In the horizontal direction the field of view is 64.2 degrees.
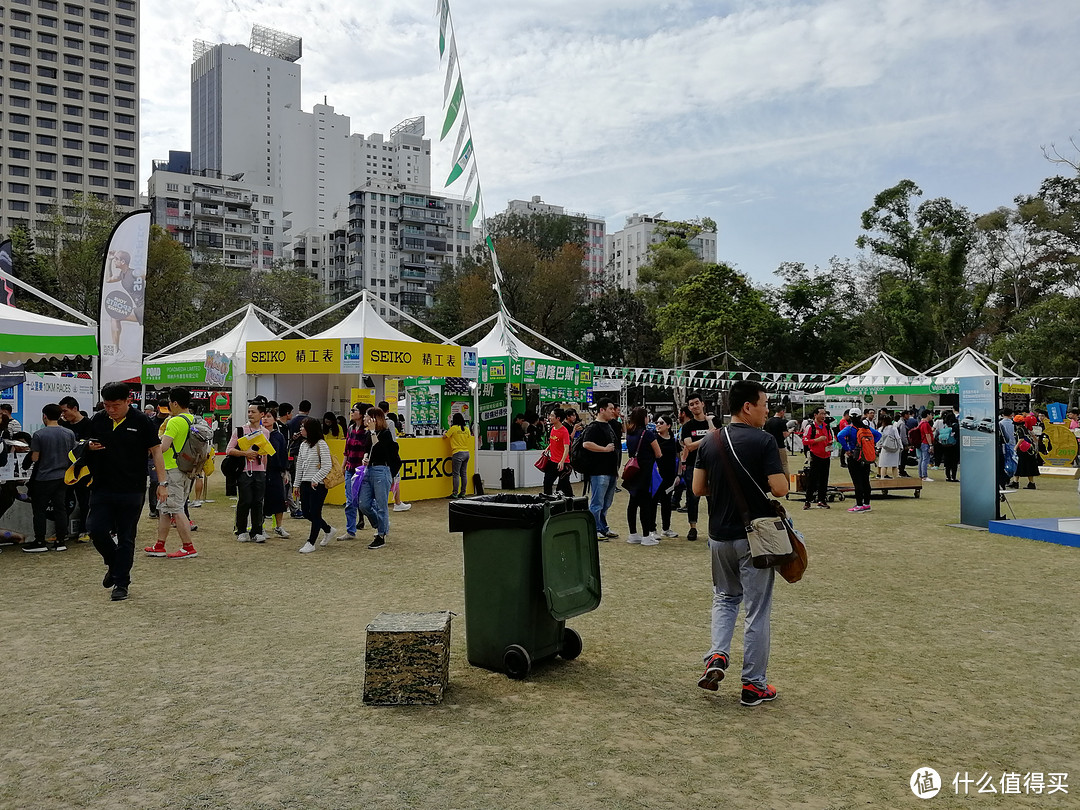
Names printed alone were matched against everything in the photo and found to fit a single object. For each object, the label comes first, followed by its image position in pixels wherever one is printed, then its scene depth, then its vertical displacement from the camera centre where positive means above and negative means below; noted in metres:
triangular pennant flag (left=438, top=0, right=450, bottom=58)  14.84 +6.72
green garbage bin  4.96 -0.99
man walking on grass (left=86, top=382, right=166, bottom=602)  6.86 -0.51
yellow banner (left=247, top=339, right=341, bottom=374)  14.74 +0.90
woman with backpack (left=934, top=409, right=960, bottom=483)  19.38 -0.75
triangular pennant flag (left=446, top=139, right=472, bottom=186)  14.88 +4.26
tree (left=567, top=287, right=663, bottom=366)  56.84 +5.07
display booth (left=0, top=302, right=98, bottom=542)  9.15 +0.63
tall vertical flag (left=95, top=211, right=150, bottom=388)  11.43 +1.47
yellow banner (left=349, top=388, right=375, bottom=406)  15.52 +0.21
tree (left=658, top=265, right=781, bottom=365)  46.59 +5.15
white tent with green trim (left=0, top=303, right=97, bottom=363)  9.07 +0.78
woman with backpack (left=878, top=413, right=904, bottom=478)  16.84 -0.77
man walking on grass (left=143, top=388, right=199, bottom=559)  9.03 -0.85
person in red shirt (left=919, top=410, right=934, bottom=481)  19.70 -0.79
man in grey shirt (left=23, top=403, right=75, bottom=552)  9.32 -0.63
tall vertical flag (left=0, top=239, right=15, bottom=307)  12.23 +2.23
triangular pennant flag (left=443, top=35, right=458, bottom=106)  14.83 +5.85
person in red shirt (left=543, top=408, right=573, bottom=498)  12.09 -0.67
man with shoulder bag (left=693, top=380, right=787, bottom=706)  4.50 -0.59
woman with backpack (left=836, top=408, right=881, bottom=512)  13.77 -0.73
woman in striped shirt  9.48 -0.69
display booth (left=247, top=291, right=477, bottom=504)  14.56 +0.81
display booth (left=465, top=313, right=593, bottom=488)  17.09 +0.31
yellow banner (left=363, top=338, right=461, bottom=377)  14.60 +0.87
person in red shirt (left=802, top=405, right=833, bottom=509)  13.58 -0.75
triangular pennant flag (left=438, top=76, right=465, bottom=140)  14.91 +5.16
